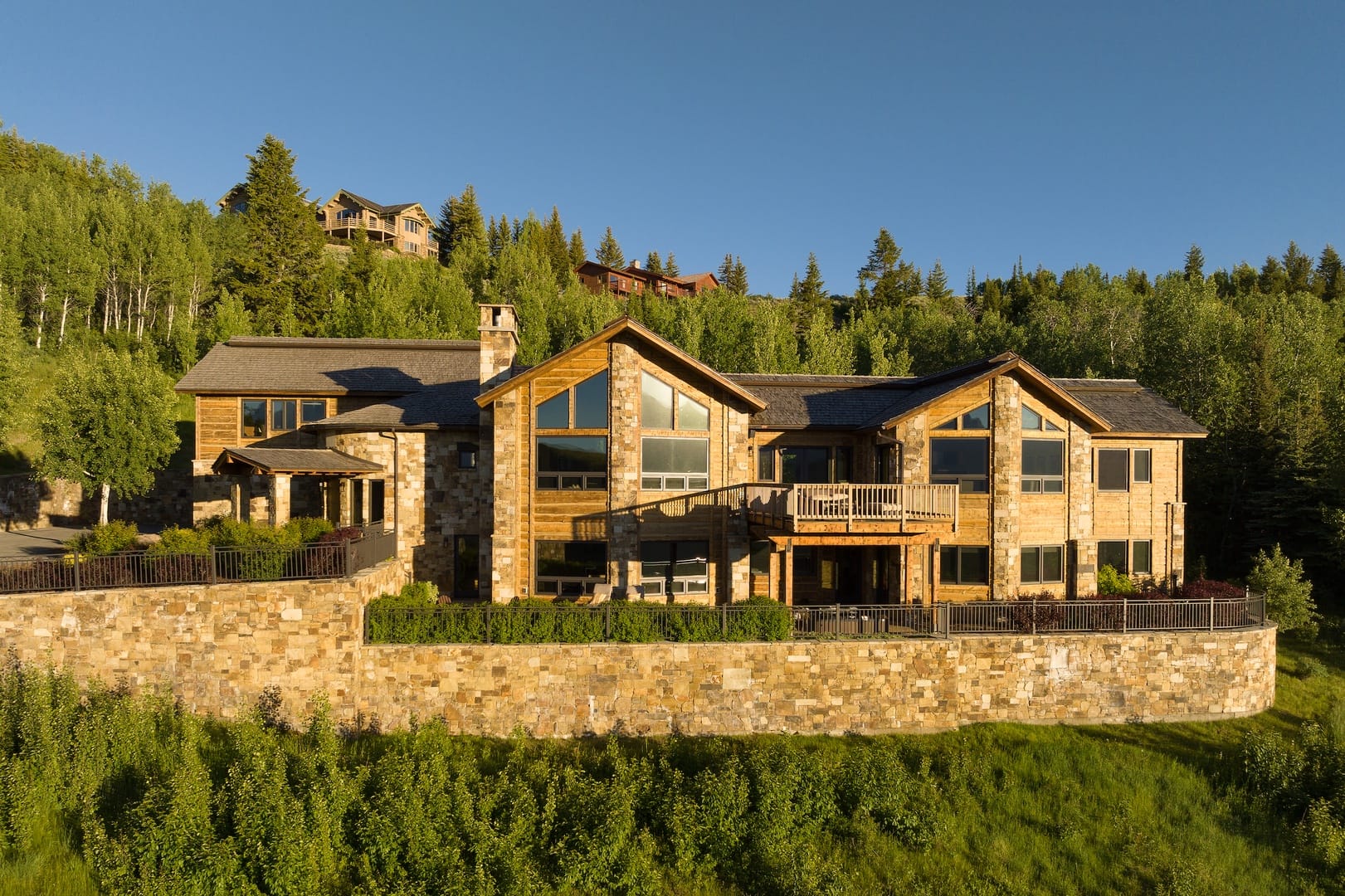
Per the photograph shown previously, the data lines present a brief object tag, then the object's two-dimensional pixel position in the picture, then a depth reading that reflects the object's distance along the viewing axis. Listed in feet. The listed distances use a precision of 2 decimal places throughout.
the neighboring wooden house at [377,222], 258.78
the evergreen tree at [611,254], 325.01
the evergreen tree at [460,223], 247.91
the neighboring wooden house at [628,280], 264.58
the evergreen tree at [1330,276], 220.64
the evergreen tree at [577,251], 284.20
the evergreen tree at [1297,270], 232.32
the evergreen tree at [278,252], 148.56
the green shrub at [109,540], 53.21
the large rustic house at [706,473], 63.41
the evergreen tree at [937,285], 293.23
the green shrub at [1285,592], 72.02
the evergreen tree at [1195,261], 272.95
